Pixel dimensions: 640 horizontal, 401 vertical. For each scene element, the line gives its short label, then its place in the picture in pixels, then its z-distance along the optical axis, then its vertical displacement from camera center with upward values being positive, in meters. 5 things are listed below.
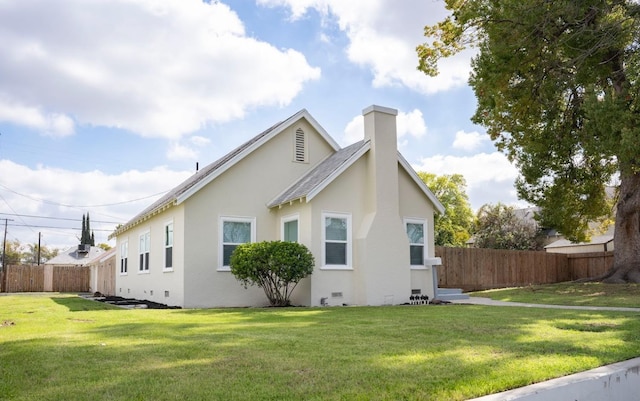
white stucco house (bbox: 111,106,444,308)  16.20 +0.95
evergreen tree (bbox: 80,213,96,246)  65.75 +2.71
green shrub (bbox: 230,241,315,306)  14.83 -0.29
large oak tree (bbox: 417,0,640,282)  14.21 +5.06
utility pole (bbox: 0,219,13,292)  37.12 -1.82
